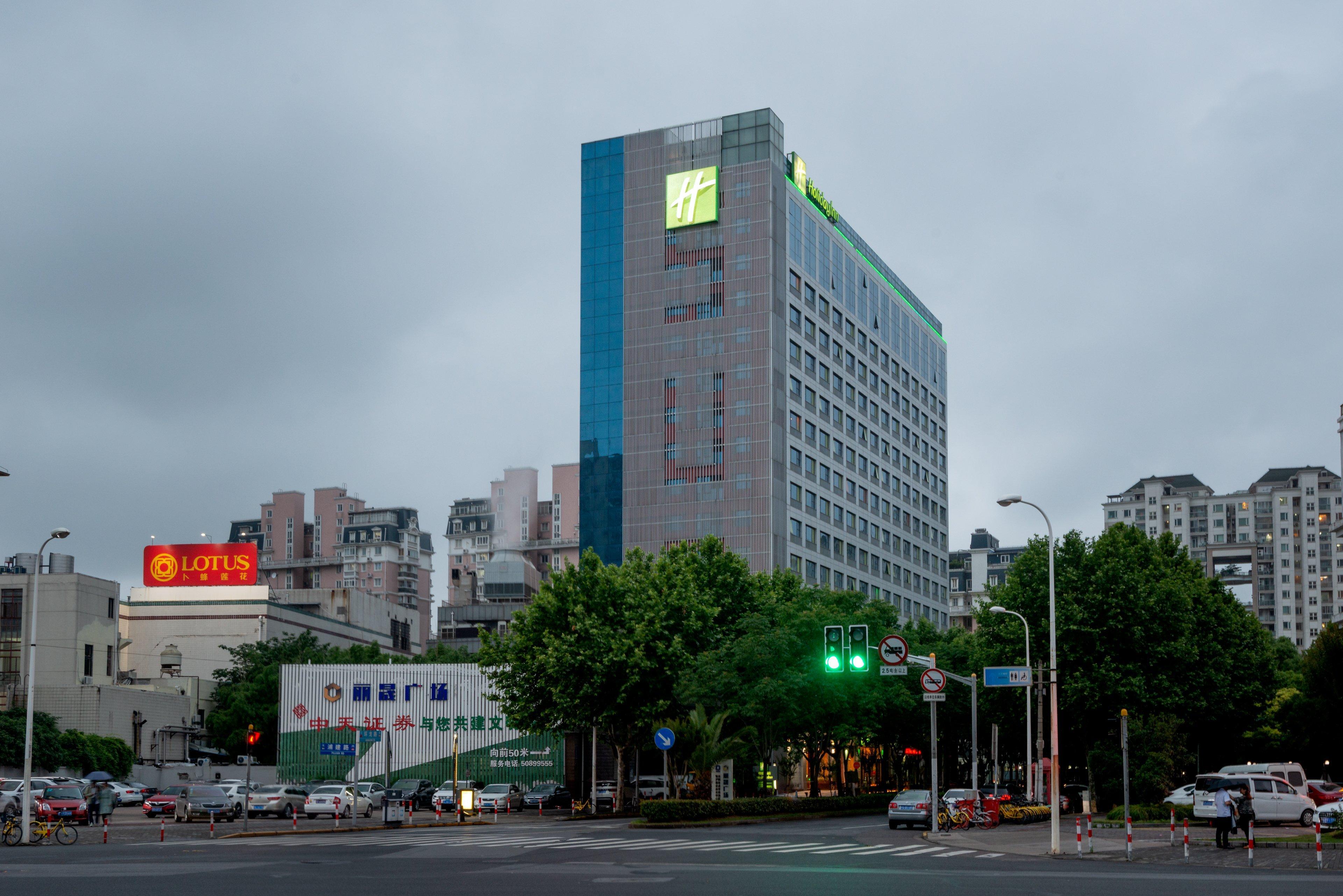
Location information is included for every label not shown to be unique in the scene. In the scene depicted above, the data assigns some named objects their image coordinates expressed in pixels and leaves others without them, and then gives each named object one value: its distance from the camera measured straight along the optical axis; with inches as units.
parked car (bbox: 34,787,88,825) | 1792.6
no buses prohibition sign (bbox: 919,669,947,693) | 1496.1
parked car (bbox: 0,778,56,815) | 1862.7
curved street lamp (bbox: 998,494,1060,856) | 1263.5
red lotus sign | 4195.4
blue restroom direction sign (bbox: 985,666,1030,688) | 1432.1
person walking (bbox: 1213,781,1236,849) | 1296.8
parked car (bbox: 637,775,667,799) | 2554.1
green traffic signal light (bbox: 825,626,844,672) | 1354.6
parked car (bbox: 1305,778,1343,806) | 2039.9
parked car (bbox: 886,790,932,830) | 1808.6
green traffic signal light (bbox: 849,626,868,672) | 1337.4
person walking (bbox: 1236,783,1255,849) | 1286.9
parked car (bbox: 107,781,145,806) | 2650.1
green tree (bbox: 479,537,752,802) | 2167.8
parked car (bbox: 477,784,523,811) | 2399.1
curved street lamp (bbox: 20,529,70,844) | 1433.3
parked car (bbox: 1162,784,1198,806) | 1978.3
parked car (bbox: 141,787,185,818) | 2193.7
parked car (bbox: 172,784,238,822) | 2033.7
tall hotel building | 4340.6
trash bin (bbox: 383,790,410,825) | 1834.4
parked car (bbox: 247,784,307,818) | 2143.2
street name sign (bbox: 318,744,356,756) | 2105.1
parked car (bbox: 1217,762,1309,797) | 1996.8
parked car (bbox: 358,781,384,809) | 2375.7
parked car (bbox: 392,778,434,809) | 2527.1
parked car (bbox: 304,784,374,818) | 2095.2
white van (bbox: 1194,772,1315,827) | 1743.4
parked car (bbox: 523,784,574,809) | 2541.8
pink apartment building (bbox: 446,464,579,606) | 7066.9
